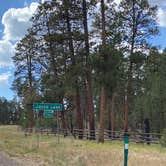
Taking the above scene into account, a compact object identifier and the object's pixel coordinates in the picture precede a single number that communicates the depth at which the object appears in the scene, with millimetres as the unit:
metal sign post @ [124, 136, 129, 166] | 14712
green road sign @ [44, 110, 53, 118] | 31252
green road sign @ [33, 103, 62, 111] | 30680
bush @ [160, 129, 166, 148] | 31625
